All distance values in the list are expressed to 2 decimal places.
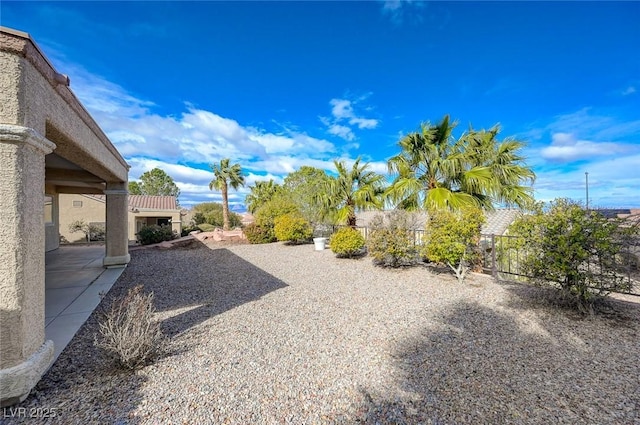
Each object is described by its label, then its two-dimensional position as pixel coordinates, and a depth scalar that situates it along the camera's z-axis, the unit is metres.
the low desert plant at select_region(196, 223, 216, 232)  26.40
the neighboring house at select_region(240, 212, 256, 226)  29.11
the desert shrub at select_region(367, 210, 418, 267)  7.97
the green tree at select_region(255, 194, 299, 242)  15.88
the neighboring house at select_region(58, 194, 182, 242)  18.41
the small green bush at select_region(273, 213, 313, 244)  13.95
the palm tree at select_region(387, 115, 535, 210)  7.72
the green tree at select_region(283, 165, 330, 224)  13.03
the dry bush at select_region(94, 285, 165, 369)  2.91
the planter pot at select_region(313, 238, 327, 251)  12.41
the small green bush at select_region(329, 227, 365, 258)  9.88
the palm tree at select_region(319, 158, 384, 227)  10.38
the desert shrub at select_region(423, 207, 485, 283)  6.64
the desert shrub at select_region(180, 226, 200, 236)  23.27
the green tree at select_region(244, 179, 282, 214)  27.91
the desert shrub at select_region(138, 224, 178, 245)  15.88
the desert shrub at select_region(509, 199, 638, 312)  4.31
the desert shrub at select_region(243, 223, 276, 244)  15.73
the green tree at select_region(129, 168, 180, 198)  42.78
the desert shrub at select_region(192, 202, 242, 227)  29.70
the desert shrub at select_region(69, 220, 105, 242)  18.25
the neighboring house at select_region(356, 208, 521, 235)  8.09
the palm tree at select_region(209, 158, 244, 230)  24.42
